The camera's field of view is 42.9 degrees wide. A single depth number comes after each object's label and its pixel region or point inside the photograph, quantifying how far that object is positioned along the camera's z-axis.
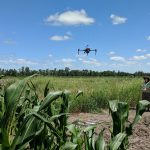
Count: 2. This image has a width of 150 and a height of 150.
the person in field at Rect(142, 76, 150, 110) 6.24
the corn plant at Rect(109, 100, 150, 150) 1.33
